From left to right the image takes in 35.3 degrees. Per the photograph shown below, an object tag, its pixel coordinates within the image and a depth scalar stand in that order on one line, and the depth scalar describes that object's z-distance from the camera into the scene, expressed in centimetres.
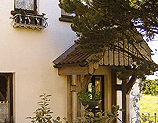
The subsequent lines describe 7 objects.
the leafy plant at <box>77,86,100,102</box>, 607
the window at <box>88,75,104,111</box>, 820
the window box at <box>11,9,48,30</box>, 610
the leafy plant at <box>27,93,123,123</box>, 391
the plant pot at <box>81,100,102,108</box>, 621
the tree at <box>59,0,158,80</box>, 400
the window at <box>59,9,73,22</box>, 698
